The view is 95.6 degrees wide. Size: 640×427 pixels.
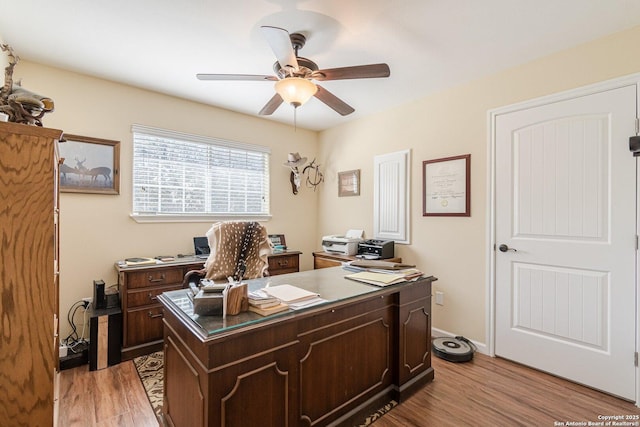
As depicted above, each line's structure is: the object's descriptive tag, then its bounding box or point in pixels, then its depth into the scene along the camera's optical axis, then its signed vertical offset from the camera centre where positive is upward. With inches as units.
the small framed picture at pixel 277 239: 157.7 -13.6
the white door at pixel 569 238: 81.4 -7.0
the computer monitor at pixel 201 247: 130.8 -14.8
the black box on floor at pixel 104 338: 95.3 -41.6
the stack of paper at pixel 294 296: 59.1 -17.4
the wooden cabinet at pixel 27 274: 45.4 -9.9
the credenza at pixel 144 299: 102.0 -30.6
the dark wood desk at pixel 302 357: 48.2 -29.2
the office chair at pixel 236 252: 93.2 -12.5
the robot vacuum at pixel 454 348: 101.7 -48.5
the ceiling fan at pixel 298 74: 71.2 +38.0
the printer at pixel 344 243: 142.2 -14.1
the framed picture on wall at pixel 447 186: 114.5 +12.1
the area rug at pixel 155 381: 74.2 -51.4
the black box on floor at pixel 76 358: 95.6 -48.4
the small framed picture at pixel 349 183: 157.9 +18.0
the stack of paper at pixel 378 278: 76.0 -17.3
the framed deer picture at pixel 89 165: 105.3 +18.3
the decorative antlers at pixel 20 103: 50.6 +19.7
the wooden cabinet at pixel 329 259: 137.3 -21.7
